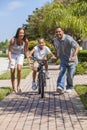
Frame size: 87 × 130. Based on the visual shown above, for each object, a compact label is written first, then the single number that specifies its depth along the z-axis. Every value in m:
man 6.14
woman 6.45
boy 6.20
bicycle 5.87
